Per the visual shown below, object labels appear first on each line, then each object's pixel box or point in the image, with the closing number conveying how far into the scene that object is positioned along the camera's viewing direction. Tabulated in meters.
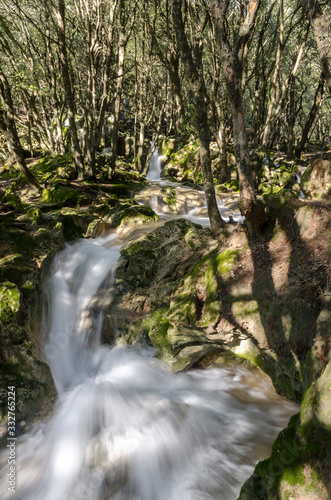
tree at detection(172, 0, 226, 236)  6.16
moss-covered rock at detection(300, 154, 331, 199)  10.14
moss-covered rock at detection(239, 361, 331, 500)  2.38
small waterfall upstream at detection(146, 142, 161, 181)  21.11
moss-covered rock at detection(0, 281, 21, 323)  5.34
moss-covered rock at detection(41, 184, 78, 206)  11.76
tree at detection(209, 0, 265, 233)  5.06
